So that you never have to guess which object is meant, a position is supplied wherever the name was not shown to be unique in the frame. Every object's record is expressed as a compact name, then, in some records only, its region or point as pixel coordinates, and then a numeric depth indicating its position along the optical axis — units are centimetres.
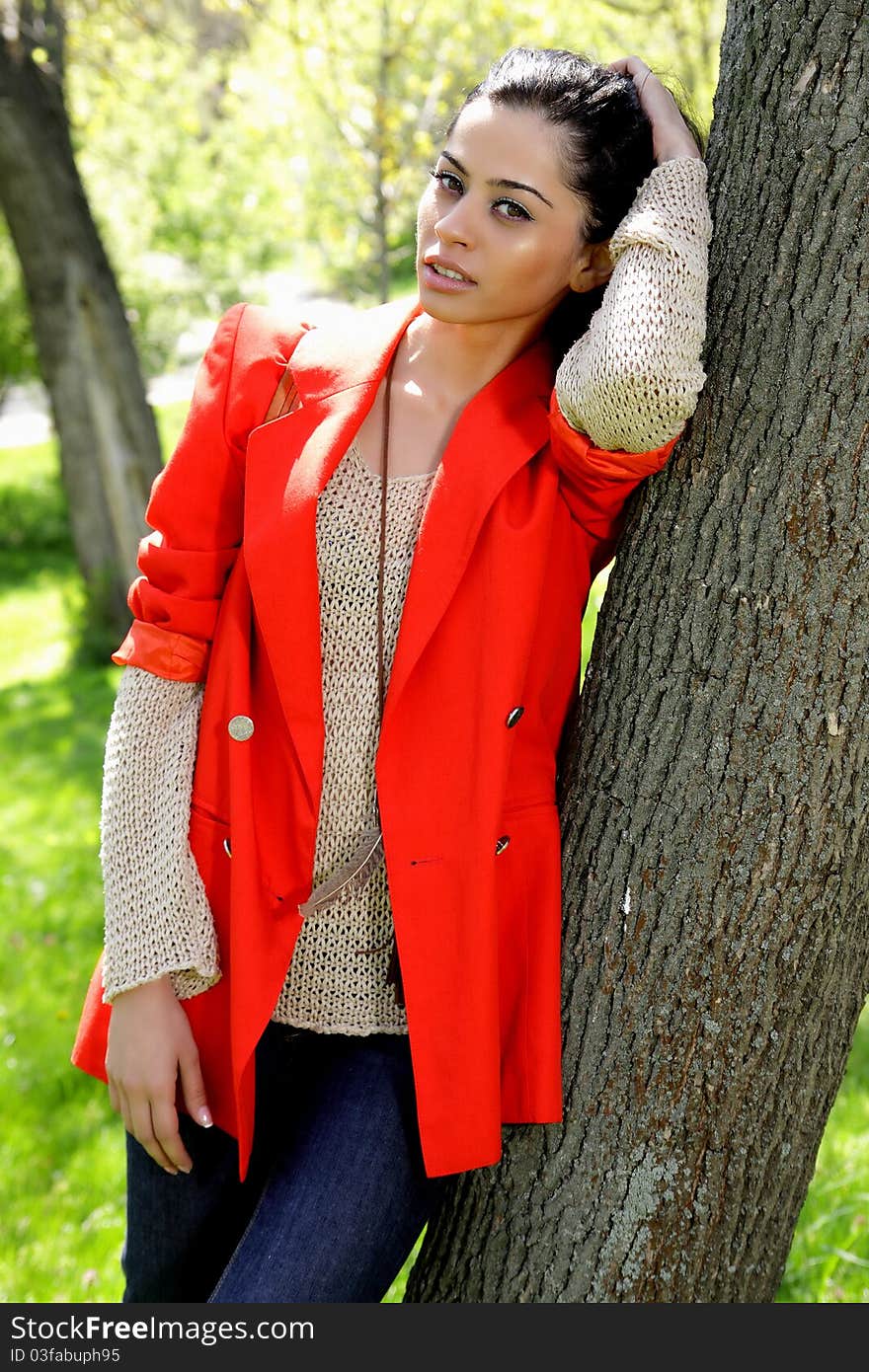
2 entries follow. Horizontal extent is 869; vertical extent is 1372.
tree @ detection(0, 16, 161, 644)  742
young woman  188
